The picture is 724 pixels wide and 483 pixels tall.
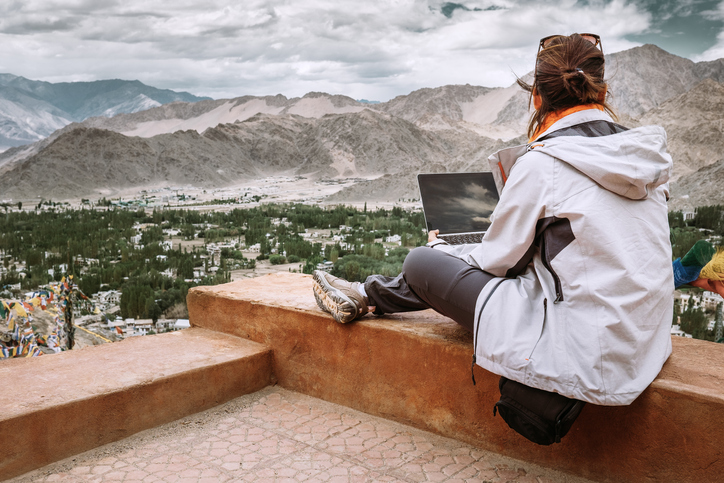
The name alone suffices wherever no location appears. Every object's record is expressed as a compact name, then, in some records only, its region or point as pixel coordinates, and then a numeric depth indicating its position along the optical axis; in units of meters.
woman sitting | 1.62
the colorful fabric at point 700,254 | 2.31
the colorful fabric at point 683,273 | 2.39
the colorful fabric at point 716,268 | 2.30
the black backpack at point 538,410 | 1.68
